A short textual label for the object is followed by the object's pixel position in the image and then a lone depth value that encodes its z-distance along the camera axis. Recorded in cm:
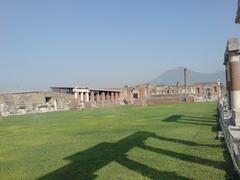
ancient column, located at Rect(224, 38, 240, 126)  791
